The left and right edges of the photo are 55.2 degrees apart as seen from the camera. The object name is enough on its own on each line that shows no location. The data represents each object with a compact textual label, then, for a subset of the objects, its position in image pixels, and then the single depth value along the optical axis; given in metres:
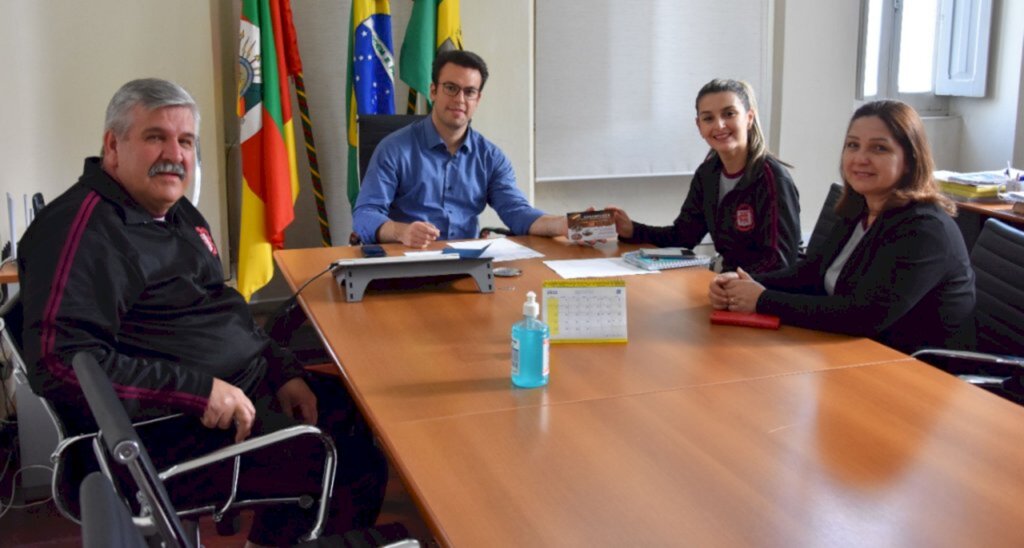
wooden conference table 1.24
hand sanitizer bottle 1.72
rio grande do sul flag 4.05
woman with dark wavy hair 2.14
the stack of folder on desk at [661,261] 2.75
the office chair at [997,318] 2.27
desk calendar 2.04
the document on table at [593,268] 2.64
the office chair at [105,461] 1.67
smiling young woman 2.89
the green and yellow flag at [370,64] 4.23
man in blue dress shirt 3.37
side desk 3.75
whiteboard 4.93
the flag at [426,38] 4.33
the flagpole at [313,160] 4.33
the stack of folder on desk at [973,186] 3.99
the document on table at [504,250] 2.89
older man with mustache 1.75
